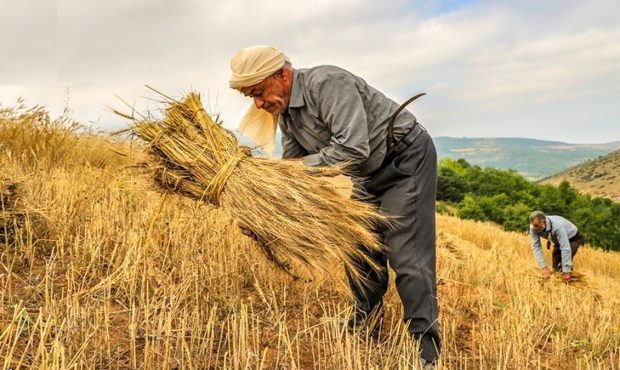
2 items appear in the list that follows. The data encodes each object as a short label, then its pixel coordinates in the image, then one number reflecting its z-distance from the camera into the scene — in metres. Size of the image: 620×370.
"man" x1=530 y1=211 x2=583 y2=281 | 8.44
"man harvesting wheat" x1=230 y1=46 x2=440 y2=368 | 2.65
